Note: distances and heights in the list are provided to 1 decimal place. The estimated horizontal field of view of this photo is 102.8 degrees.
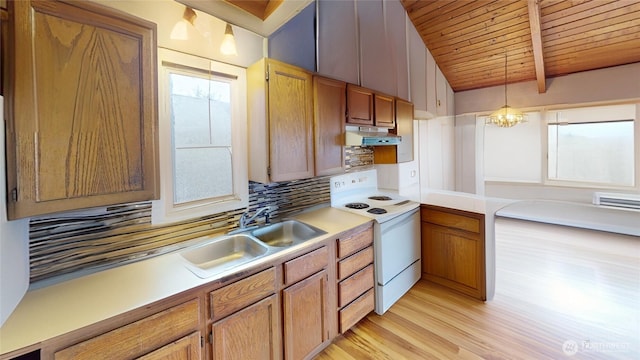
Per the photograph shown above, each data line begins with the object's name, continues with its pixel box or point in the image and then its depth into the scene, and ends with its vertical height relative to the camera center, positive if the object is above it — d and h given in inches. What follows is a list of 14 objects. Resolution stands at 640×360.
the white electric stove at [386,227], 88.8 -19.9
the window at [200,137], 62.4 +11.0
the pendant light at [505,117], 158.1 +34.9
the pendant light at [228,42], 69.9 +37.3
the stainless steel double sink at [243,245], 61.0 -18.3
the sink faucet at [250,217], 74.2 -11.7
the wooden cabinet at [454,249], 96.5 -30.8
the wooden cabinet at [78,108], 34.5 +11.0
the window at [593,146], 163.9 +17.0
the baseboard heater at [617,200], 159.6 -19.3
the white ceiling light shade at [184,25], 61.6 +37.6
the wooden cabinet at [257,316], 38.1 -27.0
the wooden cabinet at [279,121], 68.9 +15.7
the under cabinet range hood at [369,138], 90.7 +14.0
